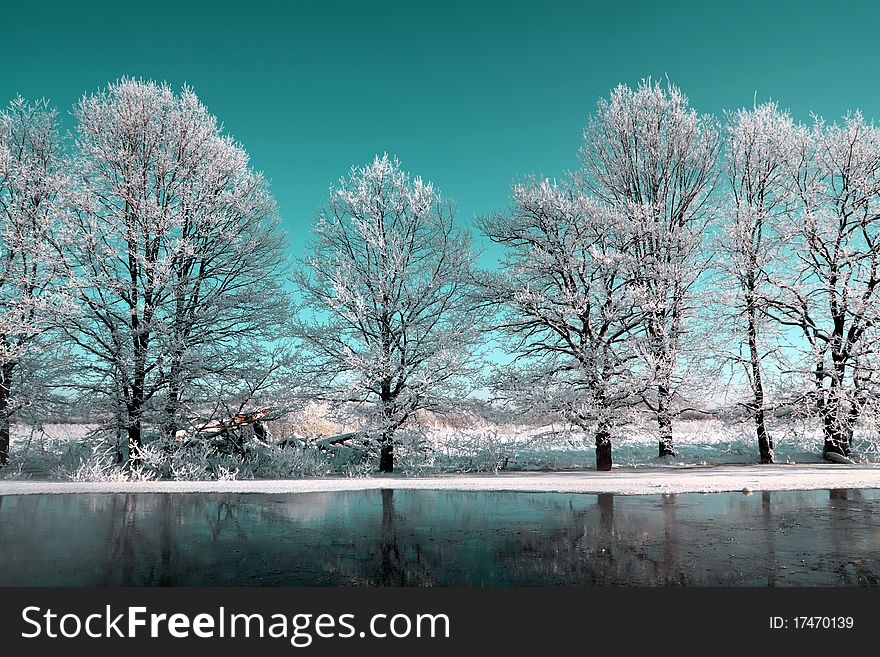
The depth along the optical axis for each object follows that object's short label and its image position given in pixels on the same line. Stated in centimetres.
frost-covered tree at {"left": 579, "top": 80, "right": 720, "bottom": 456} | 1730
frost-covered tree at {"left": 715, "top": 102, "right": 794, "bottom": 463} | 1845
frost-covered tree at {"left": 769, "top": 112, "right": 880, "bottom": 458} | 1725
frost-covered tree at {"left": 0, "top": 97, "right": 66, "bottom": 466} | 1490
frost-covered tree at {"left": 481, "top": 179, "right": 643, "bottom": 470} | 1627
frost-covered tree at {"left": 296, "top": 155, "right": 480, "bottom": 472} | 1669
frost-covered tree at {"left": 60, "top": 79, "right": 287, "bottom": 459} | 1547
